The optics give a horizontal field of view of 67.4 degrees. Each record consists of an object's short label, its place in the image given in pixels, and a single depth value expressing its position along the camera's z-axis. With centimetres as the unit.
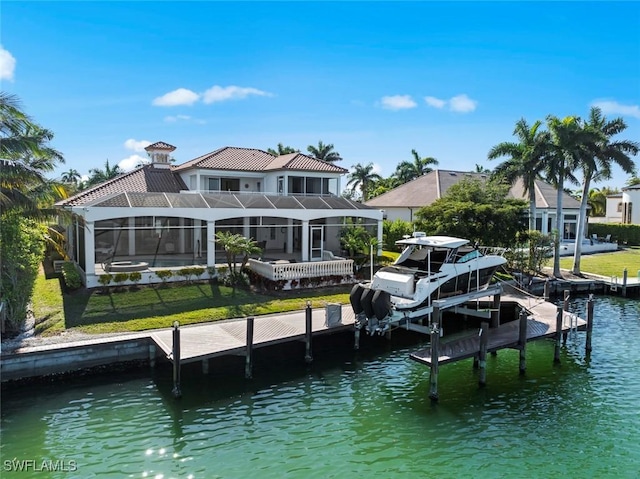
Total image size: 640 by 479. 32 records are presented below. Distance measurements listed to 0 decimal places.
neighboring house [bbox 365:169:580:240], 4219
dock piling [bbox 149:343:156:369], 1553
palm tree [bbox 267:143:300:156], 5991
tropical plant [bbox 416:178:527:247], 2748
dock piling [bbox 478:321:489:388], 1490
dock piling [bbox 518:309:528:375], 1588
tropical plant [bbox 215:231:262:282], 2311
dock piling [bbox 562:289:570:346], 1858
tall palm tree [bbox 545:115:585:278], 2844
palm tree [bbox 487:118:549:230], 2925
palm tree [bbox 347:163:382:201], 6931
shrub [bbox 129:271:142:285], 2152
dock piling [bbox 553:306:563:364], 1702
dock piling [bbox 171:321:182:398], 1345
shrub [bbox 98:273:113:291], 2105
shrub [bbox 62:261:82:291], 2073
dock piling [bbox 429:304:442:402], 1385
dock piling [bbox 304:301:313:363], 1619
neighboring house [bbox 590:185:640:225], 5259
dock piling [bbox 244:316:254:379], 1476
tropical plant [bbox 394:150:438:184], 6156
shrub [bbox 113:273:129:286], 2127
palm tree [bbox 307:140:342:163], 6225
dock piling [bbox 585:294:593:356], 1811
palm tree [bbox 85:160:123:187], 7931
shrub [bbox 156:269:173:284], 2217
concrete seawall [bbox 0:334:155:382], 1380
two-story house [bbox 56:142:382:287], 2308
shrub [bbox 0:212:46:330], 1529
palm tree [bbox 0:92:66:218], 1495
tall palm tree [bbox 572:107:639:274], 2941
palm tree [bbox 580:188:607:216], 6975
